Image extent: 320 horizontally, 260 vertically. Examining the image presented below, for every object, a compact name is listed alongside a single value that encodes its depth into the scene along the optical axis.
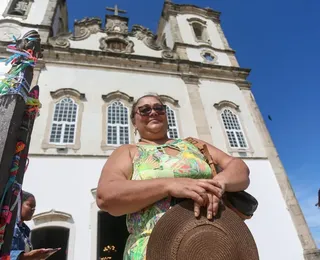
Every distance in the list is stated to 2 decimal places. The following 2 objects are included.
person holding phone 2.22
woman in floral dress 1.27
